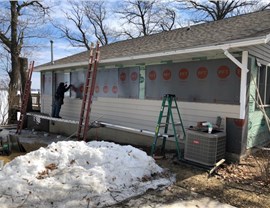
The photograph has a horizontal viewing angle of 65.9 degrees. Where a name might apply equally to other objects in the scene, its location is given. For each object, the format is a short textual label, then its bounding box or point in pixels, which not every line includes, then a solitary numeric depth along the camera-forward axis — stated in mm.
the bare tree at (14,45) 10887
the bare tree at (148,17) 22334
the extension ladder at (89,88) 6451
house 4494
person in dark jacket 8356
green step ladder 4945
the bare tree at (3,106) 10601
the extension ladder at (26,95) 9076
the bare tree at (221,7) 19145
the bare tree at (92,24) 24220
